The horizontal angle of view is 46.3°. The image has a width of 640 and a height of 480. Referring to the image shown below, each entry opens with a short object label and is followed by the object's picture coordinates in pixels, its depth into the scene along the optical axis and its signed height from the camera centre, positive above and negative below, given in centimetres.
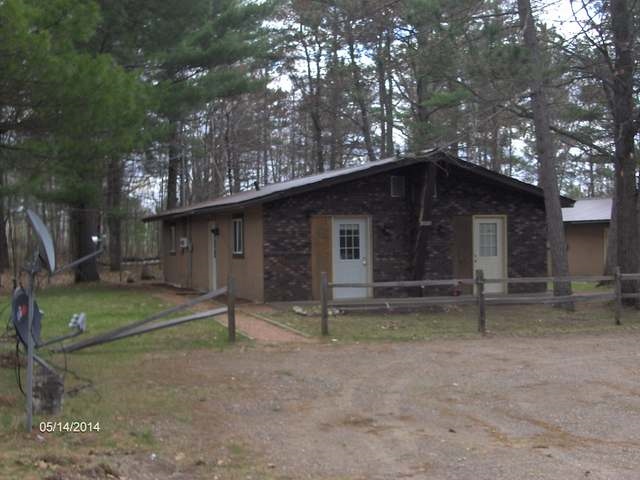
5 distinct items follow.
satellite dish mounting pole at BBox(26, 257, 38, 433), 604 -76
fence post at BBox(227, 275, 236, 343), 1152 -80
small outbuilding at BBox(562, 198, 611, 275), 2814 +49
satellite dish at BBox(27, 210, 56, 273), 620 +15
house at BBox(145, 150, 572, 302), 1703 +64
